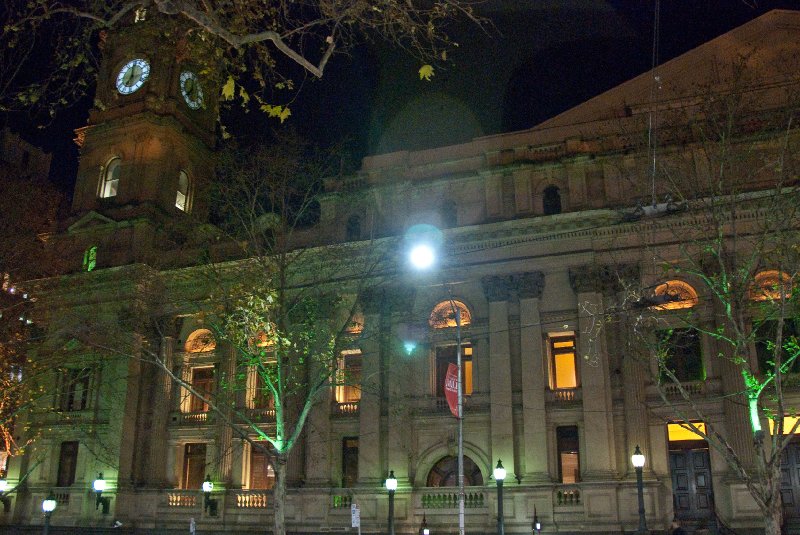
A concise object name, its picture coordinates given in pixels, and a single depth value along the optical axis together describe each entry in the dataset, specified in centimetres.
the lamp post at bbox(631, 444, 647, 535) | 2467
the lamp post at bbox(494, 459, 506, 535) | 2572
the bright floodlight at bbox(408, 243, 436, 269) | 1855
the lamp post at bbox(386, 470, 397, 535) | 2742
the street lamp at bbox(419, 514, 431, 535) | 2841
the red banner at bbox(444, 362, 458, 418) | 2136
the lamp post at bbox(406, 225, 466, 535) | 1864
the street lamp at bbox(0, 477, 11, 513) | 3680
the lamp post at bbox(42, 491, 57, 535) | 3053
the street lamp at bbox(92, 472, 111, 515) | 3441
